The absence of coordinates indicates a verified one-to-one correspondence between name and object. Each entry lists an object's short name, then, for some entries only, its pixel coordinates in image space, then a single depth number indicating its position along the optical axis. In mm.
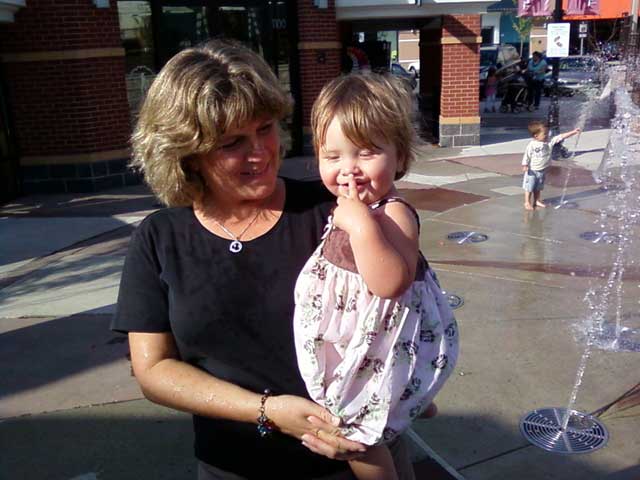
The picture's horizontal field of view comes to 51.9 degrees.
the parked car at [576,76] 24762
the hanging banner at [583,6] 15641
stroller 20516
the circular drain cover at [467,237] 7082
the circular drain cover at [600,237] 6980
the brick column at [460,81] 12766
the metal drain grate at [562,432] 3422
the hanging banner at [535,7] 15844
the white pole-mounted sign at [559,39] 12344
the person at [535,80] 20844
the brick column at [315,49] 12047
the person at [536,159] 7941
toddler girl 1606
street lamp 12586
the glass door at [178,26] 11062
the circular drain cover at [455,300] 5300
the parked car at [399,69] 25406
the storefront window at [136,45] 10633
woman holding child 1632
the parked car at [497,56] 28736
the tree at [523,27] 43641
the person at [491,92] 21516
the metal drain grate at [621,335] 4566
